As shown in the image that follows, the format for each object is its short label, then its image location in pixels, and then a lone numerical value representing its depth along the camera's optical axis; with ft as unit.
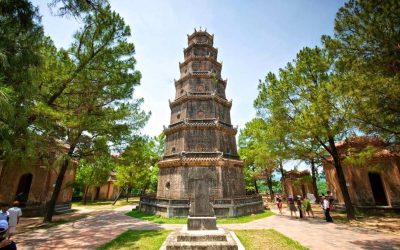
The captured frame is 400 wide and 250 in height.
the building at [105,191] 119.14
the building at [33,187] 58.23
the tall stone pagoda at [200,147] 55.31
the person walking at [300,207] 50.31
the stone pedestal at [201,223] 30.94
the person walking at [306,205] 51.21
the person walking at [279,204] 60.75
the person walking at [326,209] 45.09
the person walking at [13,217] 28.46
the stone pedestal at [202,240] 24.58
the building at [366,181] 51.94
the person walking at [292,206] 54.39
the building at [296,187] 101.35
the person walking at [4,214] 25.89
